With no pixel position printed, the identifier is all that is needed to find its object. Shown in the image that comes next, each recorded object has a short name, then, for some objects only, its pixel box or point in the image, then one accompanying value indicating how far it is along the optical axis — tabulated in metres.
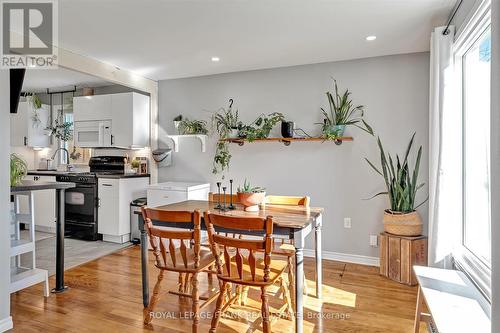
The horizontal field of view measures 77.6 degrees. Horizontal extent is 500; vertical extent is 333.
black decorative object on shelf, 3.71
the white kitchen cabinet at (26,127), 5.25
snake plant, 3.06
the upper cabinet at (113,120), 4.34
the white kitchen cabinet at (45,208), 4.67
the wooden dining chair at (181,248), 2.04
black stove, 4.32
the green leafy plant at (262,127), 3.86
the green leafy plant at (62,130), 5.50
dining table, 1.91
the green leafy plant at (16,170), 2.45
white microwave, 4.53
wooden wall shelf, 3.54
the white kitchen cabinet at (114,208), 4.18
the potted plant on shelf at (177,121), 4.41
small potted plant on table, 2.44
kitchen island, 2.61
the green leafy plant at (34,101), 5.15
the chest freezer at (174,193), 3.92
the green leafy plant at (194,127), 4.31
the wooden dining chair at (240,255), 1.82
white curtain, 2.44
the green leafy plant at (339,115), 3.51
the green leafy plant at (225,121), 4.11
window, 1.95
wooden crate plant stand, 2.93
